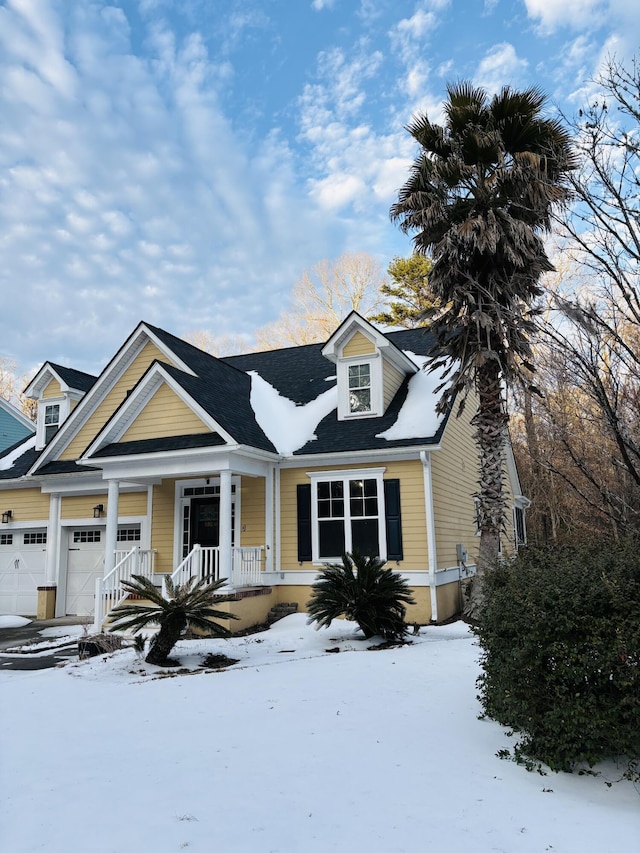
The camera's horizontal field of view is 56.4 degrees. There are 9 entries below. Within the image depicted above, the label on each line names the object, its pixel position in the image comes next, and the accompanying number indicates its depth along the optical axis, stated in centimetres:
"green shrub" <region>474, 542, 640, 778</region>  416
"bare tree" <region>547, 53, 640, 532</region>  432
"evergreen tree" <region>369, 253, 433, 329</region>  3200
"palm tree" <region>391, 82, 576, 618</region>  1091
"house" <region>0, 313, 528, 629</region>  1280
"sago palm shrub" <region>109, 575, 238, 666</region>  886
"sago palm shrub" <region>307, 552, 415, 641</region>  988
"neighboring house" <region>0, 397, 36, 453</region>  2270
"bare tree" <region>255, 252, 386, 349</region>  3180
